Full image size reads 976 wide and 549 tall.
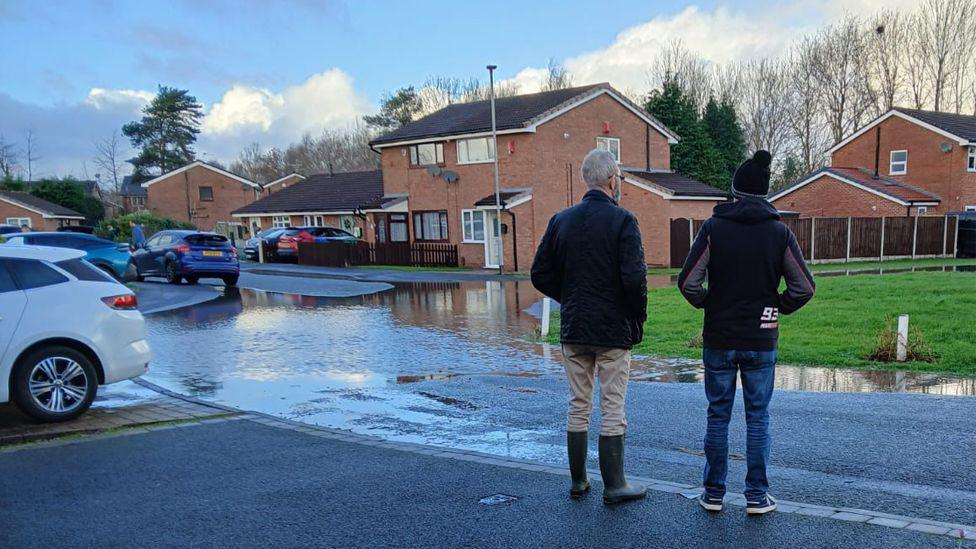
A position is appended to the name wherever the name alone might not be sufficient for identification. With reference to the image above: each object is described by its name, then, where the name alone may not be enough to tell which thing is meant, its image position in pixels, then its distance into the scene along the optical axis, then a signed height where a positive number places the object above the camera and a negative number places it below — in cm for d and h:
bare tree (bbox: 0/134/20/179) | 7238 +638
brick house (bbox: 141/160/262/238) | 5775 +242
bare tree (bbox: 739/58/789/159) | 5444 +700
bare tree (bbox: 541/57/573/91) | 6550 +1161
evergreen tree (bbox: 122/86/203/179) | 7238 +926
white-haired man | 426 -53
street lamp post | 2742 +30
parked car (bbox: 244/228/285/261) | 3604 -92
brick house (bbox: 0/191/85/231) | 5584 +142
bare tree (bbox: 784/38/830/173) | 5181 +652
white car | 670 -98
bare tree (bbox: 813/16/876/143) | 4925 +831
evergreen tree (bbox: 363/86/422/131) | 6988 +1058
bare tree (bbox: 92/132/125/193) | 7288 +458
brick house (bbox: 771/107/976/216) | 3456 +116
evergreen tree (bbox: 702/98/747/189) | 4859 +498
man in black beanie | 407 -54
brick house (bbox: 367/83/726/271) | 2961 +180
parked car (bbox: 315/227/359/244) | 3507 -82
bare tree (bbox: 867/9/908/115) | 4816 +934
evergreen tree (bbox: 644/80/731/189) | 4266 +376
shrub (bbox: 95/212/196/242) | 3866 +16
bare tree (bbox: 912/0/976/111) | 4592 +960
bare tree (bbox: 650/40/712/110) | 5822 +1002
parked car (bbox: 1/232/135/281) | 1833 -53
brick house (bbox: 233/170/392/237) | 4131 +104
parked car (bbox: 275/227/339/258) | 3528 -90
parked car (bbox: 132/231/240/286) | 2169 -96
